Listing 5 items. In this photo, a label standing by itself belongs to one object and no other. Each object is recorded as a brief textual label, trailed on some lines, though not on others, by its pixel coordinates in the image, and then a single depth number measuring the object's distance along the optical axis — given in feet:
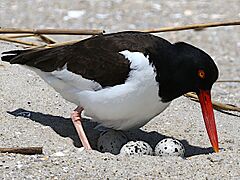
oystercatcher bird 27.07
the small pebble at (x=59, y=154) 26.45
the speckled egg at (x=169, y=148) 27.50
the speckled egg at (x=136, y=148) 27.04
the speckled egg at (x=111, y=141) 28.28
